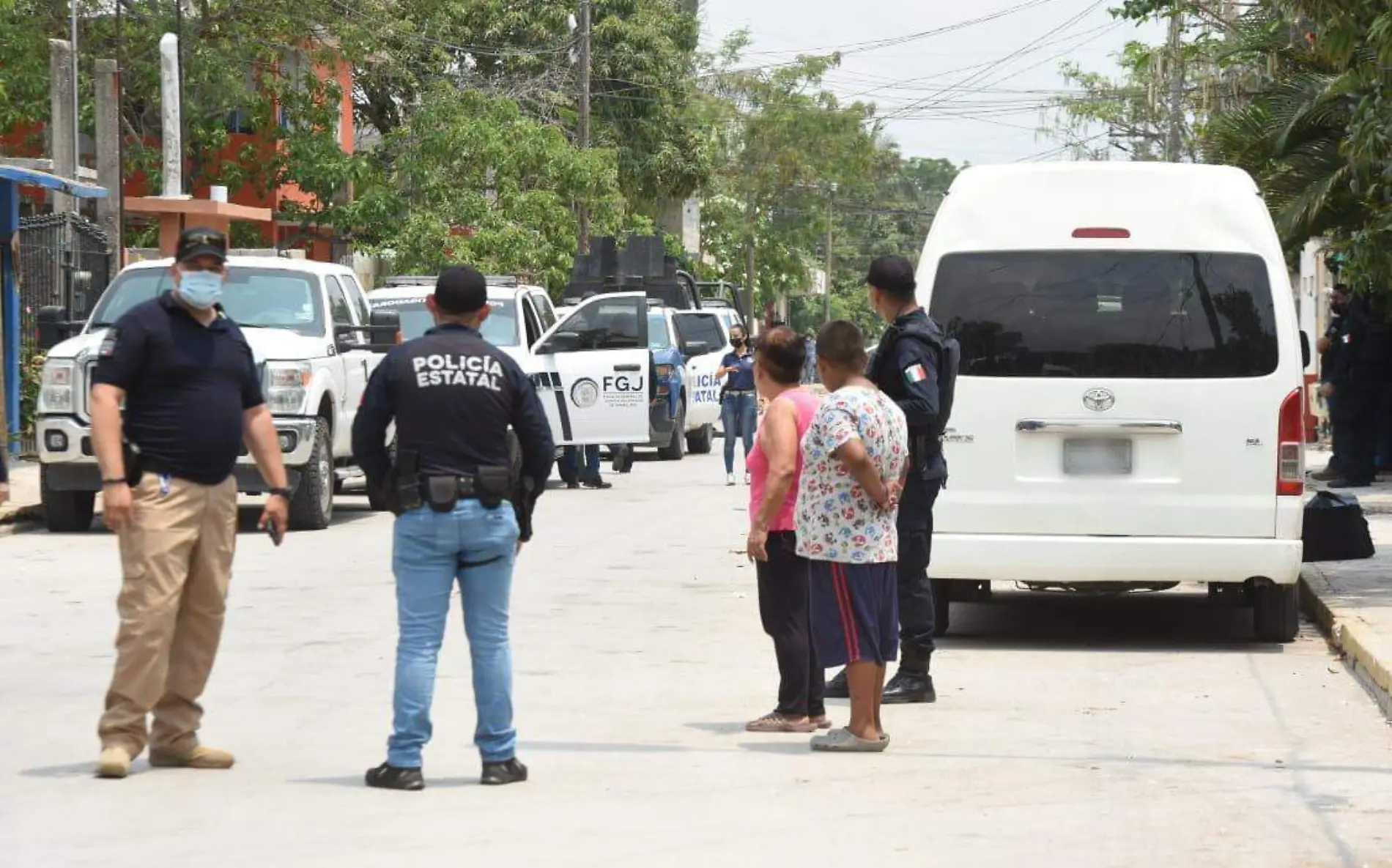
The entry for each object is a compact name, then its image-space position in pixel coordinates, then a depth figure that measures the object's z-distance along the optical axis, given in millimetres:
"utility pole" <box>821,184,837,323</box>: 88538
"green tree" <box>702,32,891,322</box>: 80125
